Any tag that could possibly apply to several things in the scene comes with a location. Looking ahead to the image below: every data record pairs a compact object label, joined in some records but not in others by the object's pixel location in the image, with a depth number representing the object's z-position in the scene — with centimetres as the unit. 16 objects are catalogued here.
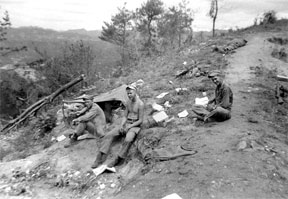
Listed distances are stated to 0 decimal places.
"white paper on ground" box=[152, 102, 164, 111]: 851
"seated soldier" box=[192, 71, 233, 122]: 663
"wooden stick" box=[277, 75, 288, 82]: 1065
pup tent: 852
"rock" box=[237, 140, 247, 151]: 543
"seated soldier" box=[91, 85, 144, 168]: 636
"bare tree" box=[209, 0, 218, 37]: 1955
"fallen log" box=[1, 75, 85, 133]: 1155
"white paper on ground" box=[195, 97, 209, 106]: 828
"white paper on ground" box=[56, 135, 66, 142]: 854
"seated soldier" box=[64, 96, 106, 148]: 725
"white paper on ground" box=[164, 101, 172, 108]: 868
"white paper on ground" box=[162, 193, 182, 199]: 437
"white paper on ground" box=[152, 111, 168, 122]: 756
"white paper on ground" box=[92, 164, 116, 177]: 609
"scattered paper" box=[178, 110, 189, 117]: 767
